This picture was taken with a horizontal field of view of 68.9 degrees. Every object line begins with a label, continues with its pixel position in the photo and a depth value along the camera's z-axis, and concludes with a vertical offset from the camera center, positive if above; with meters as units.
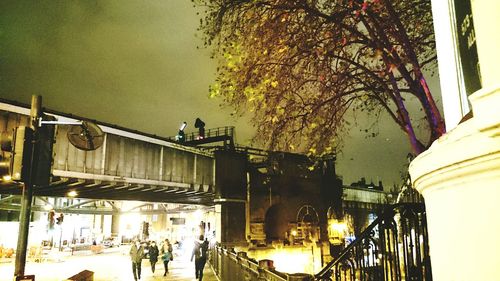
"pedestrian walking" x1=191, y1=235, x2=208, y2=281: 17.69 -2.30
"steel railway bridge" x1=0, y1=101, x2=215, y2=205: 19.67 +2.74
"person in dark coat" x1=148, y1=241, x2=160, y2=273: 21.12 -2.57
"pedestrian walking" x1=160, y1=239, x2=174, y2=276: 20.72 -2.60
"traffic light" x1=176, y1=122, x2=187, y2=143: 38.69 +8.03
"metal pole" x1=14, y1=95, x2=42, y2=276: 6.32 -0.18
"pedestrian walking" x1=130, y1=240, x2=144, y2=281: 17.70 -2.22
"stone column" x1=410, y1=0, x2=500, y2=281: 2.02 +0.20
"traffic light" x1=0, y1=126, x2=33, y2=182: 6.38 +0.93
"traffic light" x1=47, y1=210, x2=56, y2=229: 24.40 -0.61
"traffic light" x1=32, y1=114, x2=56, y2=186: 6.68 +0.96
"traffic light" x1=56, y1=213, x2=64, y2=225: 25.58 -0.71
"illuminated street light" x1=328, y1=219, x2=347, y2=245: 35.81 -2.15
